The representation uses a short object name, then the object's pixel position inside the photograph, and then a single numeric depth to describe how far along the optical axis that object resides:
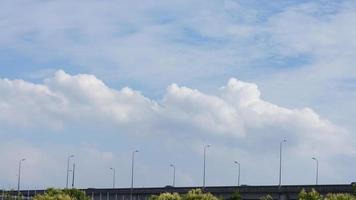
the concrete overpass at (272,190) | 152.25
